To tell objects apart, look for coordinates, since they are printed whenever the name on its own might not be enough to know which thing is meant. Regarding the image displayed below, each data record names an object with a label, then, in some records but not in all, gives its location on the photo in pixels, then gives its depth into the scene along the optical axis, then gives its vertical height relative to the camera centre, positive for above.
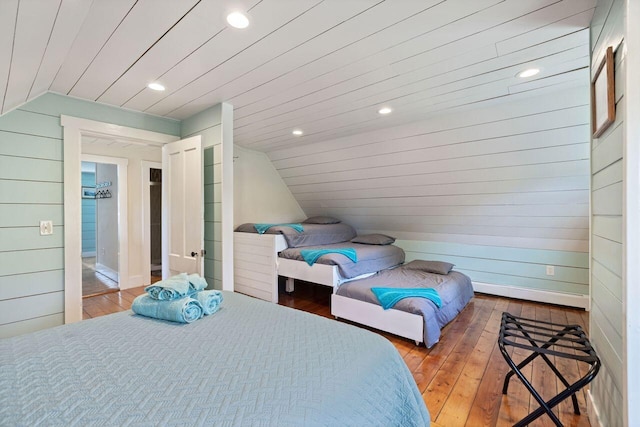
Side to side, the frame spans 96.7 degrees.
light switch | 2.16 -0.12
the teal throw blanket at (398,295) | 2.60 -0.78
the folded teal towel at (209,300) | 1.42 -0.46
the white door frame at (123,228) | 4.11 -0.24
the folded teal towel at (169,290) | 1.43 -0.40
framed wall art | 1.13 +0.50
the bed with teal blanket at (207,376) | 0.74 -0.52
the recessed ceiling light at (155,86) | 2.13 +0.96
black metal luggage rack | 1.26 -0.72
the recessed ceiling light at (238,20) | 1.38 +0.96
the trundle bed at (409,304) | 2.46 -0.90
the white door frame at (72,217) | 2.25 -0.04
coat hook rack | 4.82 +0.31
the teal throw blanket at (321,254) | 3.40 -0.51
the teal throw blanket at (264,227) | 3.85 -0.22
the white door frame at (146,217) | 4.27 -0.08
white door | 2.57 +0.04
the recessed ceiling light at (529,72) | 1.95 +0.97
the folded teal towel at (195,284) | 1.55 -0.40
